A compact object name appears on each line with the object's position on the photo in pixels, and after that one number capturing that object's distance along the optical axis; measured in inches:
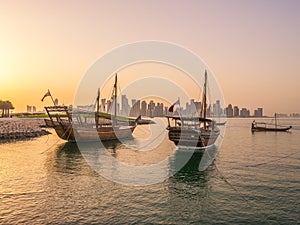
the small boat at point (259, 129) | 3932.1
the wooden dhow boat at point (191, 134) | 1691.7
